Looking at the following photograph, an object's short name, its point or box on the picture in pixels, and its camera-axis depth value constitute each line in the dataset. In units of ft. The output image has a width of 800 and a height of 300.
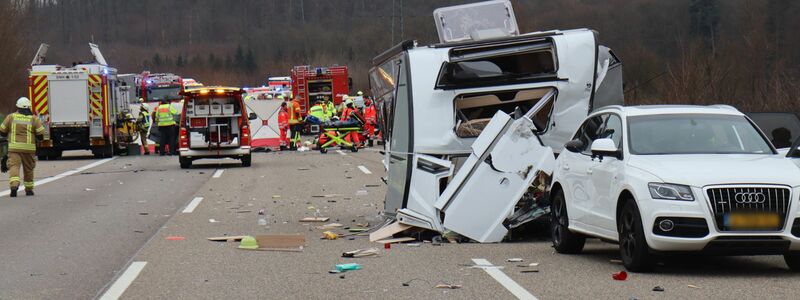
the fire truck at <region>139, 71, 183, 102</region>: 189.67
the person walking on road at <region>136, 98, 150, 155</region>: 127.85
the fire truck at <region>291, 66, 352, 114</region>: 185.37
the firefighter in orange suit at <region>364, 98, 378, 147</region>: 138.45
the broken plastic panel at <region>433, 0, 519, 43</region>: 55.21
